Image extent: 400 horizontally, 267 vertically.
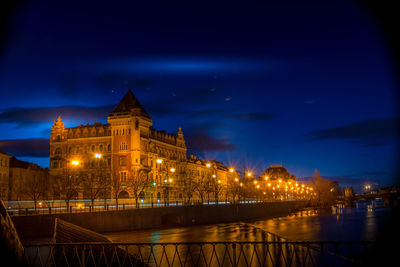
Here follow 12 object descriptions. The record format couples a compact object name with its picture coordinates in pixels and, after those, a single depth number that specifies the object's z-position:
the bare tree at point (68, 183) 63.37
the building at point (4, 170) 94.76
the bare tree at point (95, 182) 73.12
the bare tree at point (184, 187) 109.98
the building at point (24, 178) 79.96
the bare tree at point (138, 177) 75.97
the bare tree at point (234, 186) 97.49
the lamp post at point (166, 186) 98.35
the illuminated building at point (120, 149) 90.62
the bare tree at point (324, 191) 168.45
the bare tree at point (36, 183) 71.57
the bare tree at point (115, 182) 74.11
